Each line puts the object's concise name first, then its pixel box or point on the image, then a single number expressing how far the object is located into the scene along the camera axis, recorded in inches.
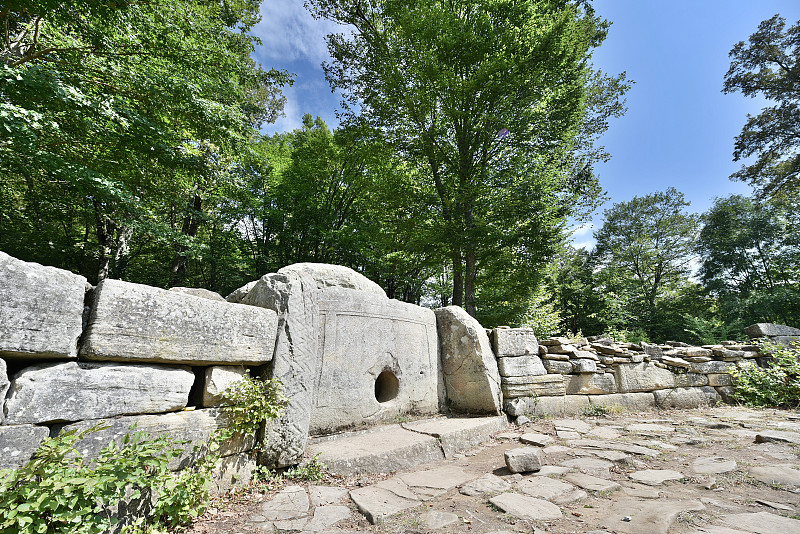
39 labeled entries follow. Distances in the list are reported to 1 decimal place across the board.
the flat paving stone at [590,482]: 106.0
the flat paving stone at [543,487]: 102.0
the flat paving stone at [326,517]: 85.3
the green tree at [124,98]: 219.3
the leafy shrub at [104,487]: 61.1
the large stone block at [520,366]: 204.5
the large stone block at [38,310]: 70.7
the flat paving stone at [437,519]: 85.7
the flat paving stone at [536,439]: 158.2
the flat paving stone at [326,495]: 99.5
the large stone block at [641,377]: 237.9
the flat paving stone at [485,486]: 105.7
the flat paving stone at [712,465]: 118.4
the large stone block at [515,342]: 208.1
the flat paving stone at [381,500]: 91.4
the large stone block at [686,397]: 247.4
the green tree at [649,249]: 756.6
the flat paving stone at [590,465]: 122.9
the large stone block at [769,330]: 289.7
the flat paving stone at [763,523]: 77.0
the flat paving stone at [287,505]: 91.4
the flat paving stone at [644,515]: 79.4
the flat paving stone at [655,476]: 111.3
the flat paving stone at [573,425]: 183.2
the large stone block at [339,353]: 120.7
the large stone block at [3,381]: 69.2
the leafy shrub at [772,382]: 243.3
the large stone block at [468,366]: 191.9
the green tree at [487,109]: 349.4
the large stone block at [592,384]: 226.7
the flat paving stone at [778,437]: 152.0
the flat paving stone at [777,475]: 106.8
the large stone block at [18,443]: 67.4
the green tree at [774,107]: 509.0
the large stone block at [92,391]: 72.6
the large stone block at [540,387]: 202.8
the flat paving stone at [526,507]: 88.5
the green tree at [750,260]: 557.6
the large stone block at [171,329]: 84.4
